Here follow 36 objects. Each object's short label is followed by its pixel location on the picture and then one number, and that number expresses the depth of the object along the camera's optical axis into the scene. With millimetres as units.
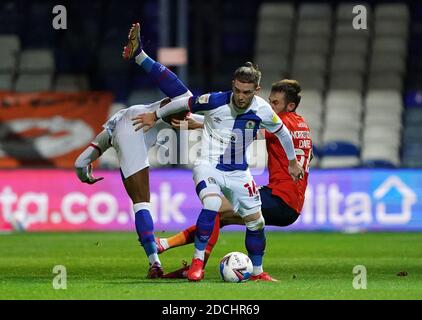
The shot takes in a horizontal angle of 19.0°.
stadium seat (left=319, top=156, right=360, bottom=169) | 24109
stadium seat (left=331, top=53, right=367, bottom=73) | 27656
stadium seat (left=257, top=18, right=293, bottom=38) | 28531
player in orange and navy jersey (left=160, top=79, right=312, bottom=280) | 11984
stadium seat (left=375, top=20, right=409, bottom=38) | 28031
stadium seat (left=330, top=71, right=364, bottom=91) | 27344
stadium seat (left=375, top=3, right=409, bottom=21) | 28422
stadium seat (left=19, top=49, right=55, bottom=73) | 27422
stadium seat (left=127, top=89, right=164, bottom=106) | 26531
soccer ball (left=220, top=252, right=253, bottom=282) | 11000
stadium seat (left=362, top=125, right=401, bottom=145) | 25703
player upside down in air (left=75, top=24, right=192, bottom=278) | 11508
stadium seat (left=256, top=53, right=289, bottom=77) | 27453
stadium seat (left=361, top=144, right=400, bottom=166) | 24969
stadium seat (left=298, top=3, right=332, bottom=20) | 28797
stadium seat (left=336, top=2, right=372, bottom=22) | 28347
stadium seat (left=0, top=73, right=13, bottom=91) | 26844
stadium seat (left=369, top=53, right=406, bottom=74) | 27438
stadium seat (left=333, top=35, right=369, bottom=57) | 27906
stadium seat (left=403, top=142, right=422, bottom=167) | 25047
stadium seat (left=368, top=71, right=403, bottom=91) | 27073
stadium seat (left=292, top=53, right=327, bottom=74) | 27734
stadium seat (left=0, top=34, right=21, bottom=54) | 27750
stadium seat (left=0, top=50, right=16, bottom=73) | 27375
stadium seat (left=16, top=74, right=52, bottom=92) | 26891
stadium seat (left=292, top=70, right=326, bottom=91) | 27356
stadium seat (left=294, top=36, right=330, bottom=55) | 28203
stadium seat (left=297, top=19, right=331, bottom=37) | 28516
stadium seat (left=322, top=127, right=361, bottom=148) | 25188
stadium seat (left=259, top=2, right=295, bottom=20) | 28828
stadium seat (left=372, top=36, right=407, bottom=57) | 27859
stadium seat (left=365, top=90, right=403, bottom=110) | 26562
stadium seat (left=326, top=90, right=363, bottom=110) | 26625
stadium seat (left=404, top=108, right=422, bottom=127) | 26016
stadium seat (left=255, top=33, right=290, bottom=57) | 28172
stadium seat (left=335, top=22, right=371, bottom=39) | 28031
